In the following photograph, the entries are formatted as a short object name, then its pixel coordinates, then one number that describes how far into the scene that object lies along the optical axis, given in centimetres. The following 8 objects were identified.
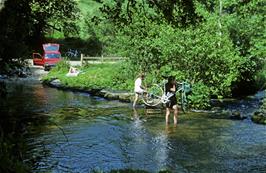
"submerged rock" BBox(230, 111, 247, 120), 2209
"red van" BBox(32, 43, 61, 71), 4869
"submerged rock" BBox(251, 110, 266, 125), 2092
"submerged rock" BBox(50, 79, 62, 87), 3615
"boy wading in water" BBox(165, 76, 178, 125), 1886
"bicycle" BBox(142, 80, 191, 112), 2406
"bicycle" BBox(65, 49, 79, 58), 5660
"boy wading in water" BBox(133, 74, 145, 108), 2438
